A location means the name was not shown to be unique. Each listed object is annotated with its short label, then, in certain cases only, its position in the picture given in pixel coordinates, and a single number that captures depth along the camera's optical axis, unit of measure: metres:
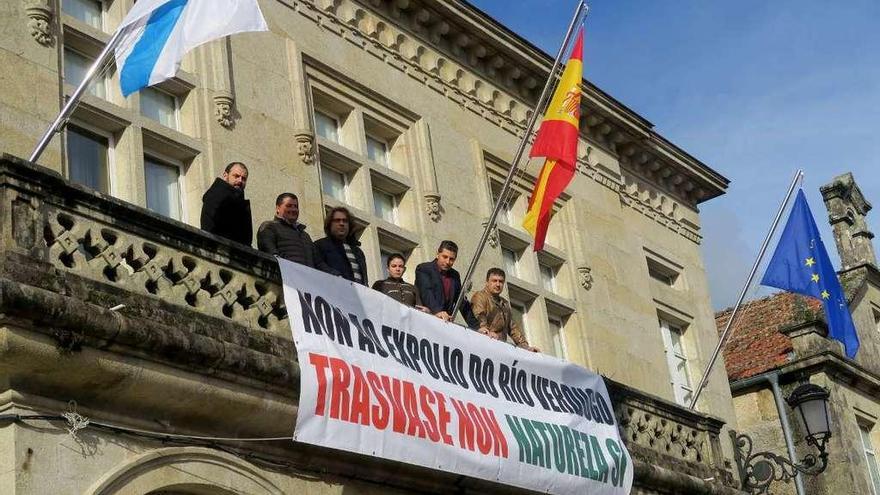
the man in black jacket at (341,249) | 12.98
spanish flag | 15.68
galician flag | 11.64
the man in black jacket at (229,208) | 12.27
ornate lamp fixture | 16.66
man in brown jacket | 14.76
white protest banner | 11.56
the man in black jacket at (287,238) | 12.52
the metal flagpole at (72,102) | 10.77
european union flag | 20.52
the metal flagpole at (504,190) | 14.42
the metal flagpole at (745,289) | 18.64
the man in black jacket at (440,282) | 14.11
